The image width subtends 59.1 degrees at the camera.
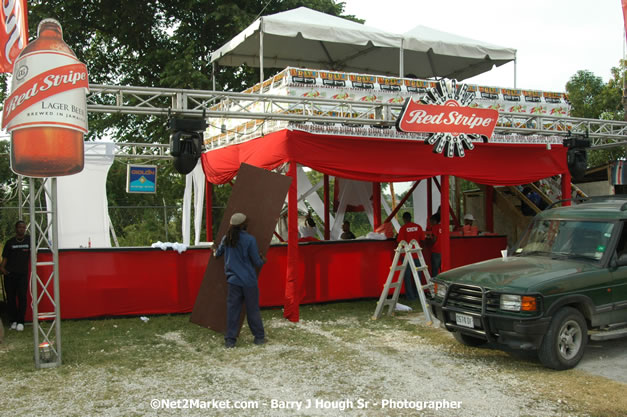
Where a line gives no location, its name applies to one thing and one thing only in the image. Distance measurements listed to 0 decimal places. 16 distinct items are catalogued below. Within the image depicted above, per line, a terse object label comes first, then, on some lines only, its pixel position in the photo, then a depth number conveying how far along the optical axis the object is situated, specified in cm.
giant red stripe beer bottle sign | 636
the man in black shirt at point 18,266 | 900
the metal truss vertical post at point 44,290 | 639
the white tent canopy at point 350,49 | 1110
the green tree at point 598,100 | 2683
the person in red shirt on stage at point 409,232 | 1033
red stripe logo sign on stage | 974
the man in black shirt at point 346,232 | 1434
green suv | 616
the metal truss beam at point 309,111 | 859
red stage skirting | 930
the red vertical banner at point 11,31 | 955
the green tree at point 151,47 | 1875
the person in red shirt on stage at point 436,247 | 1116
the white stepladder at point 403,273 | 923
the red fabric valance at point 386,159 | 949
